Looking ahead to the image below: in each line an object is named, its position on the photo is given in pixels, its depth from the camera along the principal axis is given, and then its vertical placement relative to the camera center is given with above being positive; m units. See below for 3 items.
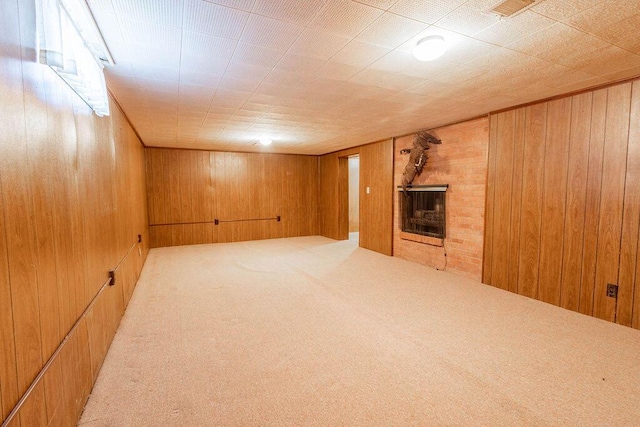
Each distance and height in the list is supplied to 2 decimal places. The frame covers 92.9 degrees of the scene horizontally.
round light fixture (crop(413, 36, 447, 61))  1.97 +0.95
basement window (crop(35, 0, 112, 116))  1.37 +0.77
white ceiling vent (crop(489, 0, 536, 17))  1.61 +1.00
